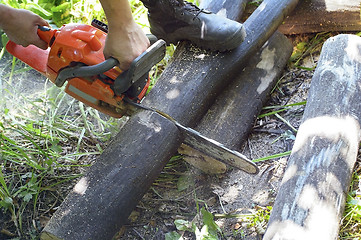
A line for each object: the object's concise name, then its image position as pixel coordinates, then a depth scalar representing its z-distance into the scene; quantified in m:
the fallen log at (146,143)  2.00
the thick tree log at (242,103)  2.49
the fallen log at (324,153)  1.80
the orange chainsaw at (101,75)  2.21
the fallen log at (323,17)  3.09
